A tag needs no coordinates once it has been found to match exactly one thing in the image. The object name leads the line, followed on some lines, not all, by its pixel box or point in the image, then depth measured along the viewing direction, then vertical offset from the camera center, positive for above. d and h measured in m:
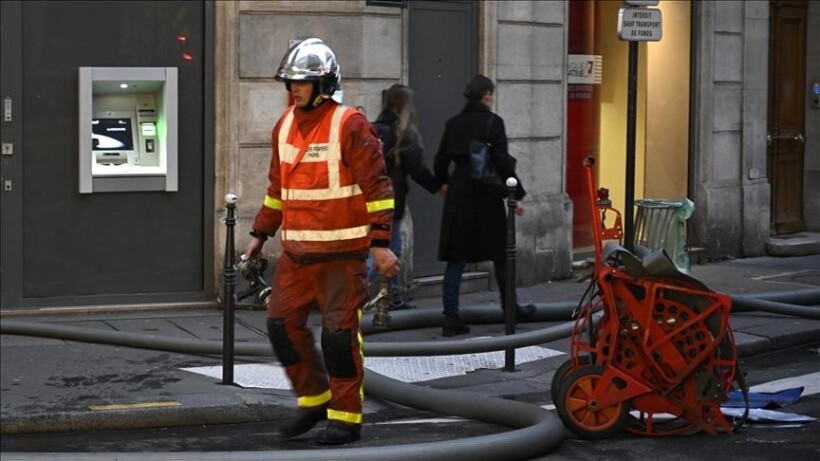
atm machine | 11.59 +0.33
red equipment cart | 7.43 -0.89
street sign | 11.76 +1.21
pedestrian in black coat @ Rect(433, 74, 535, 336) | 10.81 -0.21
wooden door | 13.95 +0.66
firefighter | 7.21 -0.23
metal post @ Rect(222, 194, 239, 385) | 8.62 -0.68
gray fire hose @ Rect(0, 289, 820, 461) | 6.57 -1.15
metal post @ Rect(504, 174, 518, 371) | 9.53 -0.79
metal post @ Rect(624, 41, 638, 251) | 11.84 +0.29
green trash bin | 12.59 -0.43
